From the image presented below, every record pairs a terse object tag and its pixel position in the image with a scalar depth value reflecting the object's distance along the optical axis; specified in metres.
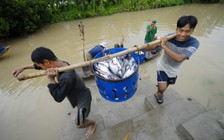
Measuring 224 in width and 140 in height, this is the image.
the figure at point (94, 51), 3.22
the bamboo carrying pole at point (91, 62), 1.63
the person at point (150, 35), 5.09
